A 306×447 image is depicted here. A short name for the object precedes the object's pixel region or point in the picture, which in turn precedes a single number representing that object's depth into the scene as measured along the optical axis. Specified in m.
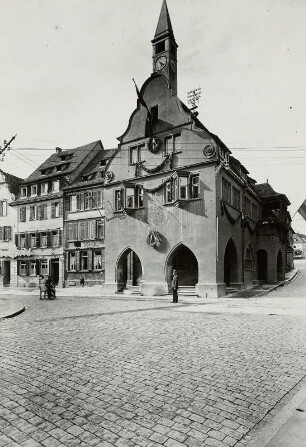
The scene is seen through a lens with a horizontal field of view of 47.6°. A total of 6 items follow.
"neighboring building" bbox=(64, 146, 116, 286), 32.84
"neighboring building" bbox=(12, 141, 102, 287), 35.94
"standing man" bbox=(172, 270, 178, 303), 19.46
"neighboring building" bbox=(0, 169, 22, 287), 39.19
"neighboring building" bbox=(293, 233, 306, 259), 98.88
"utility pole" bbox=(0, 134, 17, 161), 17.66
